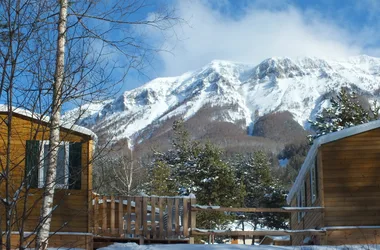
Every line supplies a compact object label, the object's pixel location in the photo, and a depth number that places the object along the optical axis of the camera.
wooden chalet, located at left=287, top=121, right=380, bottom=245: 14.91
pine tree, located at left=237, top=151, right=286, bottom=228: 48.16
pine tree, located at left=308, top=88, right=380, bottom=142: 39.62
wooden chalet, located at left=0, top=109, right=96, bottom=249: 12.73
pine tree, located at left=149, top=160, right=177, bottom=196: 34.26
